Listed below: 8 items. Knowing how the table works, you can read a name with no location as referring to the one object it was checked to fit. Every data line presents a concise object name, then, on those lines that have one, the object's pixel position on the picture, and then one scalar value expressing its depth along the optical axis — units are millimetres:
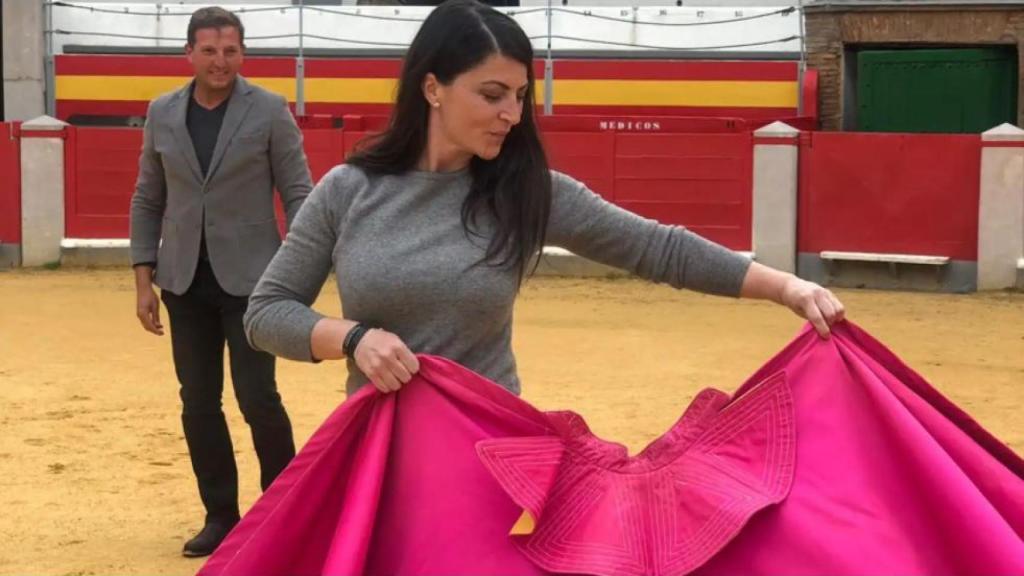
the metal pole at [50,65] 15622
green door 14227
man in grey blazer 4348
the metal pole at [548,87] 14672
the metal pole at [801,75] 14375
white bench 11430
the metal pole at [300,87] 15000
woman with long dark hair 2590
